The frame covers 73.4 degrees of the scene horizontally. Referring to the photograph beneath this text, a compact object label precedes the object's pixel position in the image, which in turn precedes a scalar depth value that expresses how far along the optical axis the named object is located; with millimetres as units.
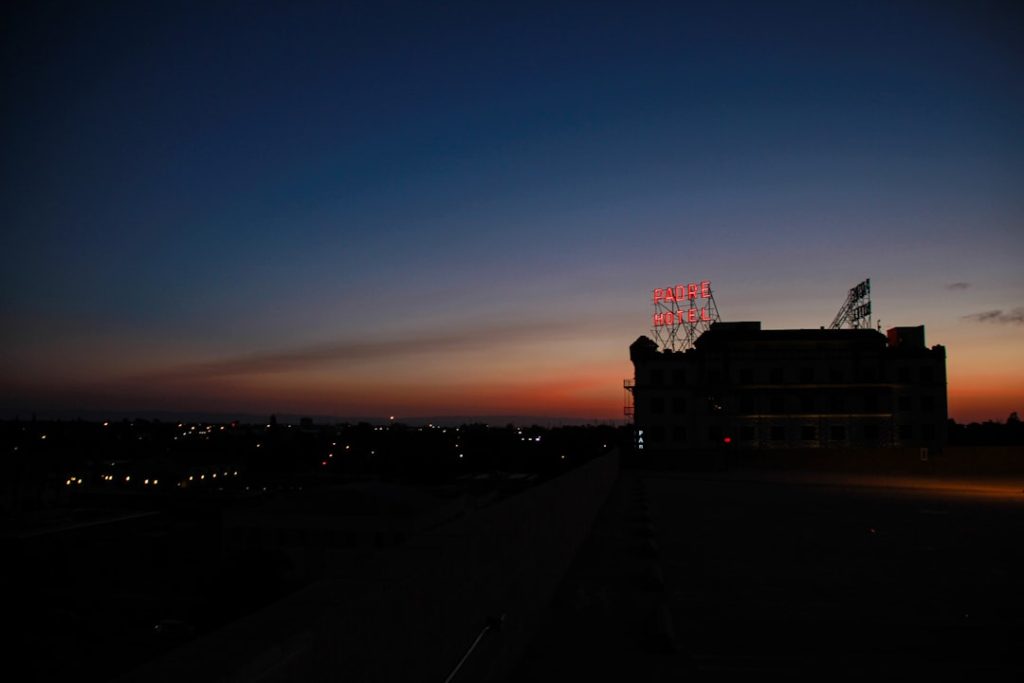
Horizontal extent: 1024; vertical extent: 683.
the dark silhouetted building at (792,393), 50344
